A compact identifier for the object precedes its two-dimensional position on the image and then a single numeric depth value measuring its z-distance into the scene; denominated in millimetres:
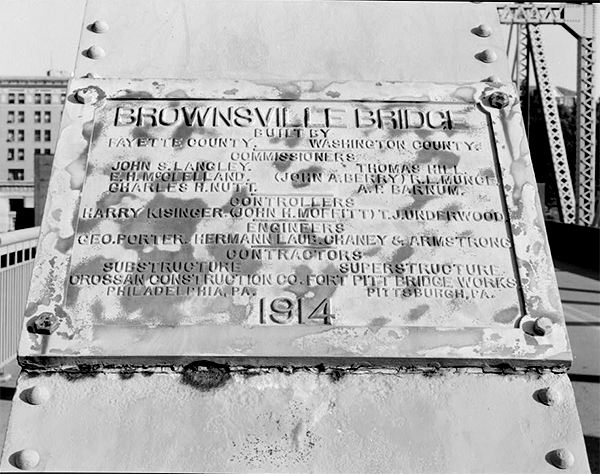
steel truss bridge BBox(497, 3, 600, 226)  16344
